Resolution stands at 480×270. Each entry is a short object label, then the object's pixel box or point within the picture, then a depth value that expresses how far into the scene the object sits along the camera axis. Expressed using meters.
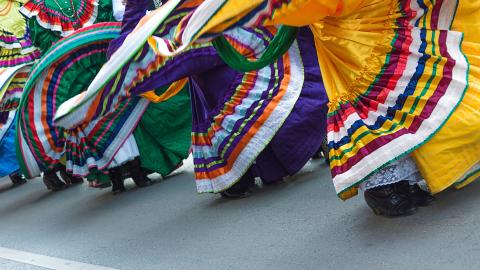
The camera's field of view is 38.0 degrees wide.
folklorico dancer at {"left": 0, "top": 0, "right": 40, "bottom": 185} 5.67
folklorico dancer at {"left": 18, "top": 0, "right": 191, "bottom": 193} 4.72
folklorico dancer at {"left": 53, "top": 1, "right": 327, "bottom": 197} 3.85
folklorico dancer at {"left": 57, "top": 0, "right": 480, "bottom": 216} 2.66
